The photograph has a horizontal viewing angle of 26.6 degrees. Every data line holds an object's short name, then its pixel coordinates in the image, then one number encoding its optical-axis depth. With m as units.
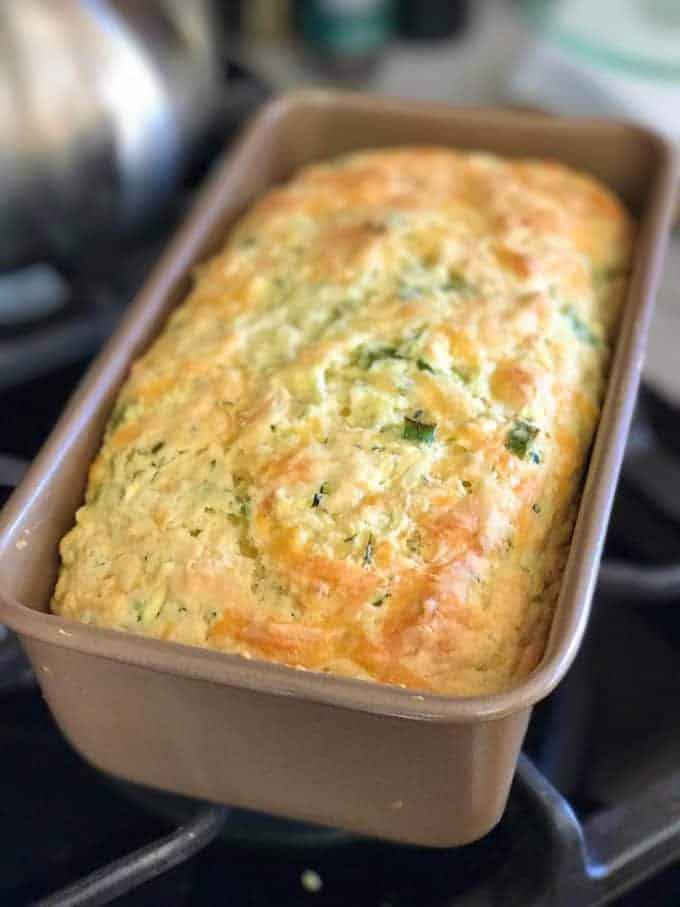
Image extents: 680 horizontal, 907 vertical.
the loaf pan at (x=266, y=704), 0.29
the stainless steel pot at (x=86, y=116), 0.43
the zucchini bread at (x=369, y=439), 0.32
